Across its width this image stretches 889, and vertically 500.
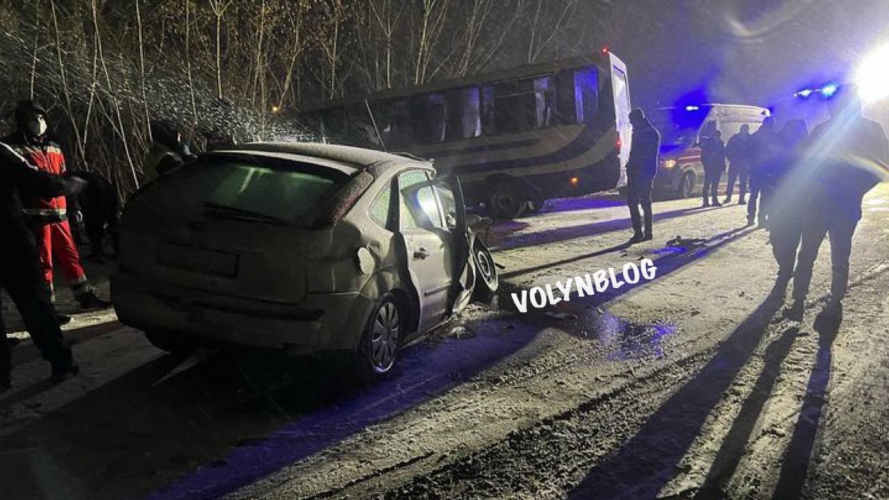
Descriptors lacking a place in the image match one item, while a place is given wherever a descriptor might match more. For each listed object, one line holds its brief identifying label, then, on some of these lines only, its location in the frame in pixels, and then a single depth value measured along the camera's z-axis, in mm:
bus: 11750
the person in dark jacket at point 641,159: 8750
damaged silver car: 3320
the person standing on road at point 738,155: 13289
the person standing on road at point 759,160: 7941
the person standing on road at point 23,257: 3477
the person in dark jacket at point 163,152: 5566
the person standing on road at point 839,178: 4891
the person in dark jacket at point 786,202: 5191
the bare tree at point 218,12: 9539
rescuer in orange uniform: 4457
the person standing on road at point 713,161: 14180
